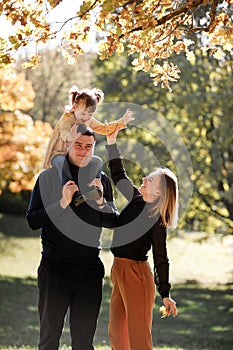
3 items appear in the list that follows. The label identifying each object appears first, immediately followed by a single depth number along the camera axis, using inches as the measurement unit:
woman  182.5
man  173.0
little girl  179.5
